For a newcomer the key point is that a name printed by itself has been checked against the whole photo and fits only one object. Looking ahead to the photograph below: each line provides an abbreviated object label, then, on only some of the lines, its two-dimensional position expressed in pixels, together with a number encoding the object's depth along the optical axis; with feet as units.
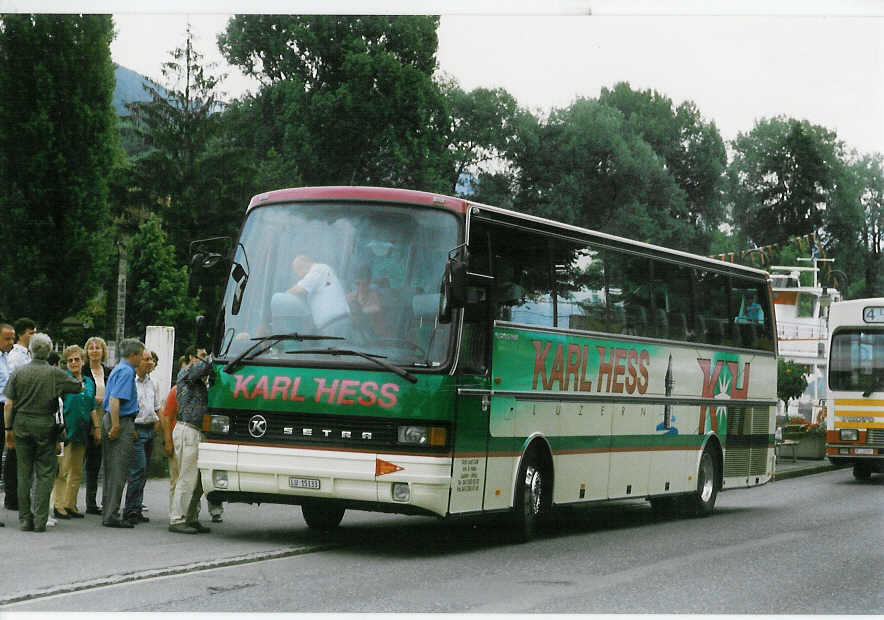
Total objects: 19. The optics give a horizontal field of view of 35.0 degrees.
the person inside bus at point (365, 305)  40.24
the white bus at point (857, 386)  86.84
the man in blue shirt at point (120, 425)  46.01
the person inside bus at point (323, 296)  40.52
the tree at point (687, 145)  207.00
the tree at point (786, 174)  169.37
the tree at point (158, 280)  160.86
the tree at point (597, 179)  199.93
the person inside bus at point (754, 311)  67.36
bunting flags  183.83
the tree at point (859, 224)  157.99
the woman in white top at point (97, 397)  48.49
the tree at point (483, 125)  195.72
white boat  167.40
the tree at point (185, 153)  178.60
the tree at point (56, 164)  131.23
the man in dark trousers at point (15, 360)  47.99
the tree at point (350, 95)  155.22
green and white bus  39.68
